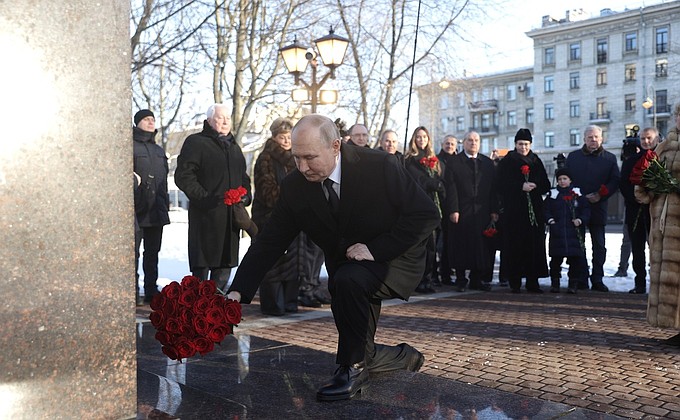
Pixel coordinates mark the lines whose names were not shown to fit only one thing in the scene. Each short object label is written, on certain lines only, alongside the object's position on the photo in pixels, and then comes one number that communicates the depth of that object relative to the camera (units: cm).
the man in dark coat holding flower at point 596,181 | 1041
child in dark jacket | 1010
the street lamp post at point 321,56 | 1340
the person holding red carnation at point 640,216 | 988
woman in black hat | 1016
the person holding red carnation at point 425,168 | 993
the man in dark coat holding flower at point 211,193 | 754
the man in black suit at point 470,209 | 1041
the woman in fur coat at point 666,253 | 614
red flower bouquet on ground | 366
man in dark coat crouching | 411
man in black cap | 865
